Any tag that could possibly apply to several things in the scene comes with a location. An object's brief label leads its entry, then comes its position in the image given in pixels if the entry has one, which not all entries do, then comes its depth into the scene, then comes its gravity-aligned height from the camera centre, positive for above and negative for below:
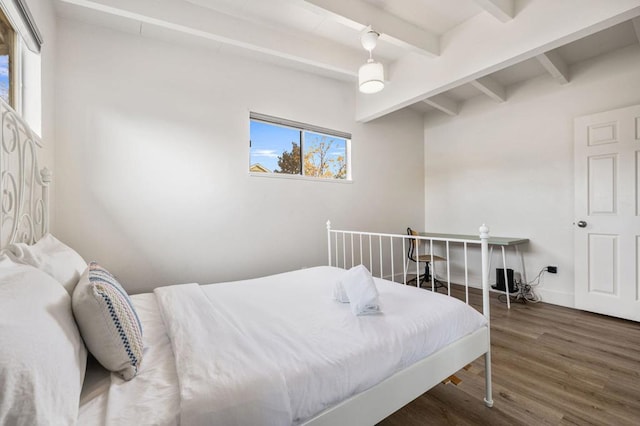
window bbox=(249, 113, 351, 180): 2.95 +0.73
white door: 2.58 -0.03
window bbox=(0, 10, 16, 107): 1.41 +0.81
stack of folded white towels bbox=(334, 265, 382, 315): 1.33 -0.40
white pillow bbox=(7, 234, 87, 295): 1.03 -0.19
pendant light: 1.93 +0.97
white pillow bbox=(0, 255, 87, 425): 0.52 -0.31
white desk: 3.04 -0.41
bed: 0.67 -0.49
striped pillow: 0.86 -0.37
